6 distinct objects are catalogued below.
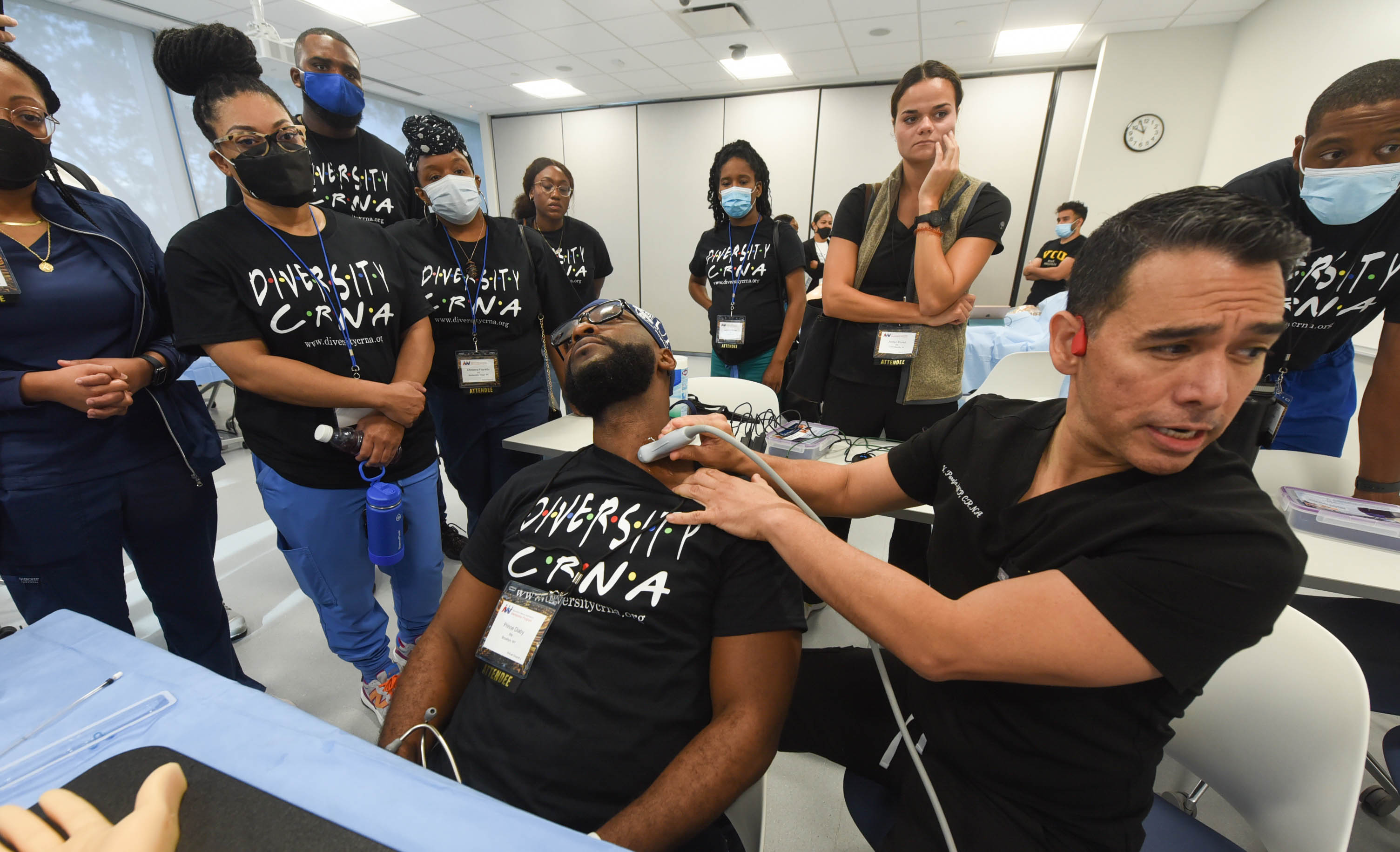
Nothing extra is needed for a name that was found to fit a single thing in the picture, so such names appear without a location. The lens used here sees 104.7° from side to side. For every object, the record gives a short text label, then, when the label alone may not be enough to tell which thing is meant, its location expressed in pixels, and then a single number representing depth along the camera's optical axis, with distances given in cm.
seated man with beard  94
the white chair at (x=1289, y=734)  79
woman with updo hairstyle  135
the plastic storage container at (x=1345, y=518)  130
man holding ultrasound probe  67
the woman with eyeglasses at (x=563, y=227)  298
